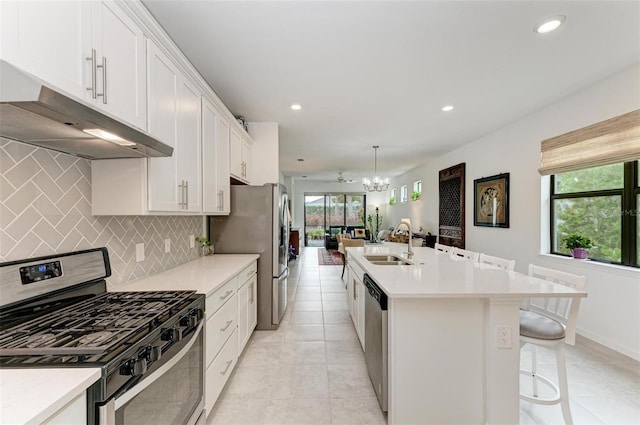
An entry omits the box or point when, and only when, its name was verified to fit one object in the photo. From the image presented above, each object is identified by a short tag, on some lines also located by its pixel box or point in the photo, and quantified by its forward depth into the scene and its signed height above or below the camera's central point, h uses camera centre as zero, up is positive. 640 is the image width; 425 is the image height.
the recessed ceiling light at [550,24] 1.83 +1.33
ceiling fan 8.91 +1.28
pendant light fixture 6.74 +0.74
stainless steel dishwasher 1.74 -0.89
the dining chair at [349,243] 5.70 -0.64
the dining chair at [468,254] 2.81 -0.46
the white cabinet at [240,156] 3.04 +0.70
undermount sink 2.84 -0.51
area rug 7.49 -1.39
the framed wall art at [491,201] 4.14 +0.20
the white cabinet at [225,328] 1.73 -0.90
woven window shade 2.44 +0.70
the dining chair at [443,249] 3.41 -0.47
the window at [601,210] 2.66 +0.04
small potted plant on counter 2.81 -0.37
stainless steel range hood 0.79 +0.33
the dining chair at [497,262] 2.29 -0.45
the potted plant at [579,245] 3.02 -0.37
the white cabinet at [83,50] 0.88 +0.64
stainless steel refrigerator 3.13 -0.26
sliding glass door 11.53 -0.01
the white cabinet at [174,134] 1.58 +0.53
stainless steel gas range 0.89 -0.47
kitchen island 1.63 -0.85
